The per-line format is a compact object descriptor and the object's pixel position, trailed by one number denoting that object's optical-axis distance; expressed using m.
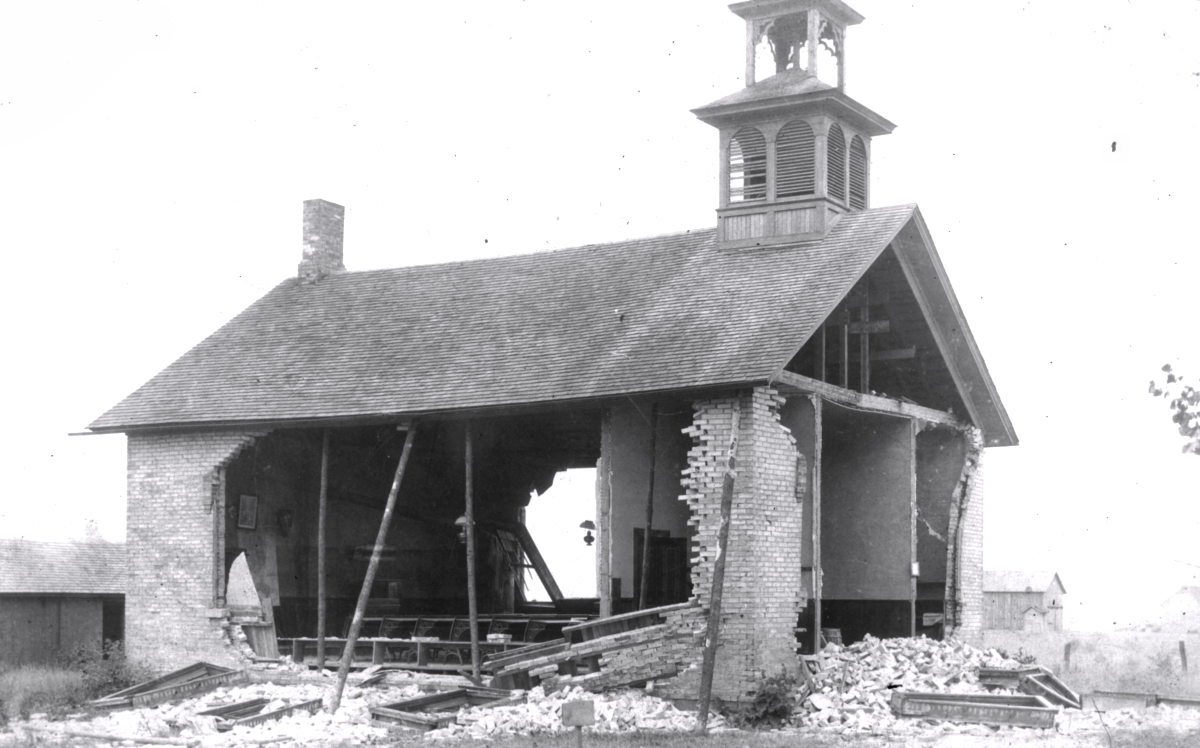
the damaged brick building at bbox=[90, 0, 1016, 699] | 21.25
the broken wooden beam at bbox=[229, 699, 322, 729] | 20.50
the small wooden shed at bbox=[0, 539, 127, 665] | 29.50
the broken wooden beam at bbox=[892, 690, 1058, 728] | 18.83
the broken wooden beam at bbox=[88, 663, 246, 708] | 22.86
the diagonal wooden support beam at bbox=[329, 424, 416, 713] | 21.30
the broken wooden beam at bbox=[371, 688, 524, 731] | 19.44
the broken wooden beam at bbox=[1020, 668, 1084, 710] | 20.92
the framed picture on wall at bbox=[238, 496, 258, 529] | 26.52
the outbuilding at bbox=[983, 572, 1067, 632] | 54.34
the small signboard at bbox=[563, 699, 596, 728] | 14.63
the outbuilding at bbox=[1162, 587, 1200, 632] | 58.91
